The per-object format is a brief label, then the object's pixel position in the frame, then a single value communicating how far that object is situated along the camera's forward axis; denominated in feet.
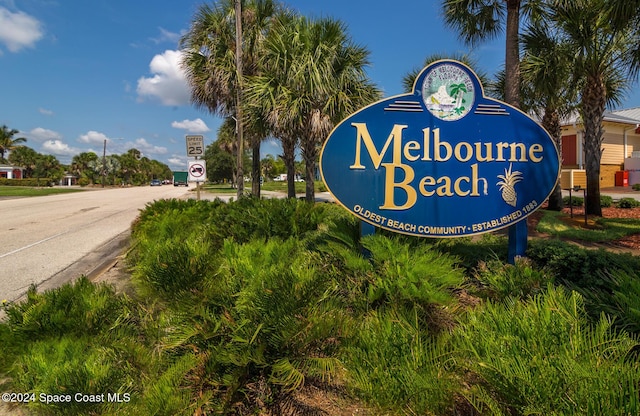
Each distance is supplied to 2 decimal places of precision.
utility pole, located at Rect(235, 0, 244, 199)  38.11
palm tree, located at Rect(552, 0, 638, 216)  29.04
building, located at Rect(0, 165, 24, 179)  244.42
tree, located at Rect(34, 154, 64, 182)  239.05
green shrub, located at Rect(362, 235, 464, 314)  8.69
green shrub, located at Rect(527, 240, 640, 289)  11.71
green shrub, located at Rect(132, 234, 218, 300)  8.09
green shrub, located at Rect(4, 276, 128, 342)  7.90
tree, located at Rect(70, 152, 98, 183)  298.97
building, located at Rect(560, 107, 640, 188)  100.63
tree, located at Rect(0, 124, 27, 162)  225.76
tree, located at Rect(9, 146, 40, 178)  240.73
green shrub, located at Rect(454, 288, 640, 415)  4.32
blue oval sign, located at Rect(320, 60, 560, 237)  14.06
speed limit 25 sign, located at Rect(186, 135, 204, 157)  33.24
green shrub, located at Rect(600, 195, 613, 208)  48.08
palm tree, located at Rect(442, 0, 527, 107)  27.68
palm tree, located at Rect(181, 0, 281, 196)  46.29
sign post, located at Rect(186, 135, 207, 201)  33.30
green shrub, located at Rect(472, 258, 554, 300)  9.71
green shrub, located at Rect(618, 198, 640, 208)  45.96
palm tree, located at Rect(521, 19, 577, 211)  31.07
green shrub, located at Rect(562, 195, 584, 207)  50.55
